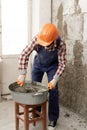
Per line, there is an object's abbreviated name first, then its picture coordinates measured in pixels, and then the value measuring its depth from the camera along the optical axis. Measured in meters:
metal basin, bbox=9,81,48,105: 2.21
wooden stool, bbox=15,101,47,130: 2.34
